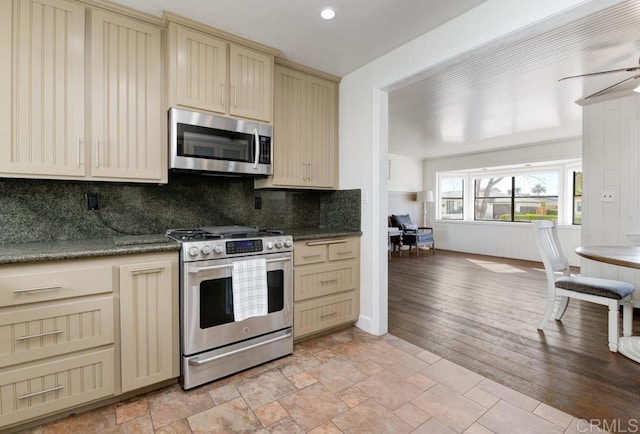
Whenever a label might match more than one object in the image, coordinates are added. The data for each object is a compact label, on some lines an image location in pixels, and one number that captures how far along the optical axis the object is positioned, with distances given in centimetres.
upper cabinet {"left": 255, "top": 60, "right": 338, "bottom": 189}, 273
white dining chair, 247
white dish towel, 205
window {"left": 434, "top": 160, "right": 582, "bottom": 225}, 629
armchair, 727
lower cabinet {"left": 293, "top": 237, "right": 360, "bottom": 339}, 251
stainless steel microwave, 214
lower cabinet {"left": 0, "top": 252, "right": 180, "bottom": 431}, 151
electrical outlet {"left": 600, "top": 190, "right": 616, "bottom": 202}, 375
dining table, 197
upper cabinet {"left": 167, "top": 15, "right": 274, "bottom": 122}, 212
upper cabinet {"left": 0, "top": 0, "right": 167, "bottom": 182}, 174
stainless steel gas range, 192
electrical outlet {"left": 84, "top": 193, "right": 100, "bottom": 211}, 217
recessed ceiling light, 201
